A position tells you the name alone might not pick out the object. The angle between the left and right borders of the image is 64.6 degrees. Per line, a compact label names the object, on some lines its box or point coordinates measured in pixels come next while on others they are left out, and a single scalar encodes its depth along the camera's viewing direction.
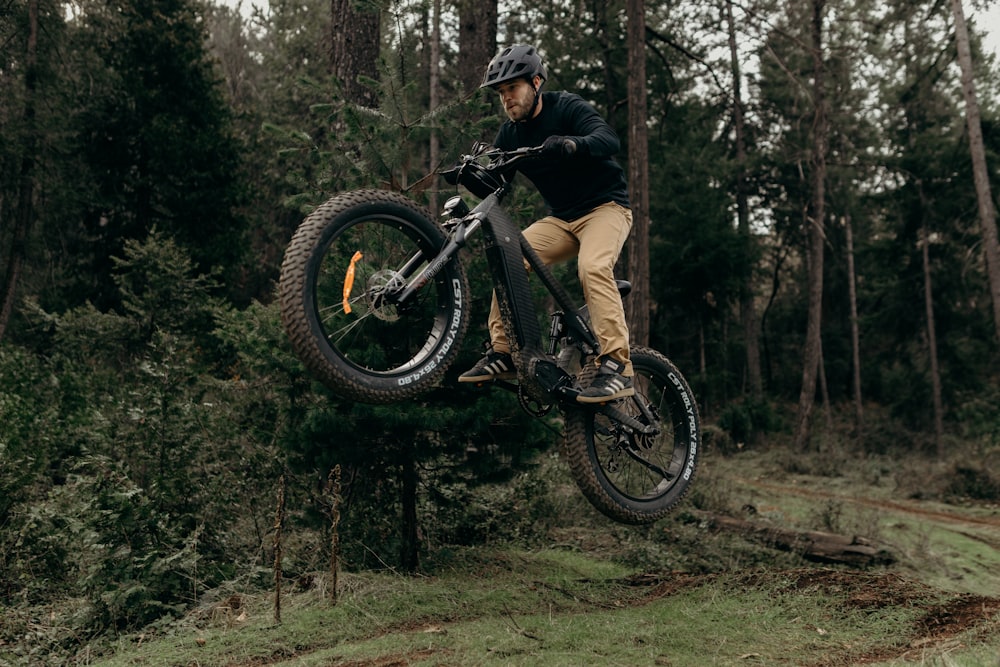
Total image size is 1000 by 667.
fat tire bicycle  4.03
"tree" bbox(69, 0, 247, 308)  20.30
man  4.86
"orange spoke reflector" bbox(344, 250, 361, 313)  4.15
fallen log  9.55
